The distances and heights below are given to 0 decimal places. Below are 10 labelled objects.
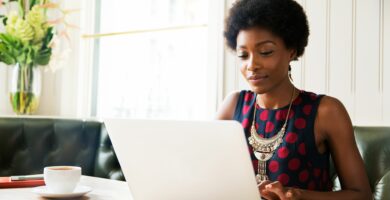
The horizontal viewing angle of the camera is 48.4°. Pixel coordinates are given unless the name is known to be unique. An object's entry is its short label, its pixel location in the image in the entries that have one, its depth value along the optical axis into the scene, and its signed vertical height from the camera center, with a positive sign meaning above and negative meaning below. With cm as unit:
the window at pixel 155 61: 219 +26
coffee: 100 -14
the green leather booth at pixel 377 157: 139 -14
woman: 122 -1
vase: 234 +10
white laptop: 71 -9
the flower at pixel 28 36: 227 +37
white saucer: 94 -19
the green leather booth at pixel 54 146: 199 -19
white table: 97 -20
